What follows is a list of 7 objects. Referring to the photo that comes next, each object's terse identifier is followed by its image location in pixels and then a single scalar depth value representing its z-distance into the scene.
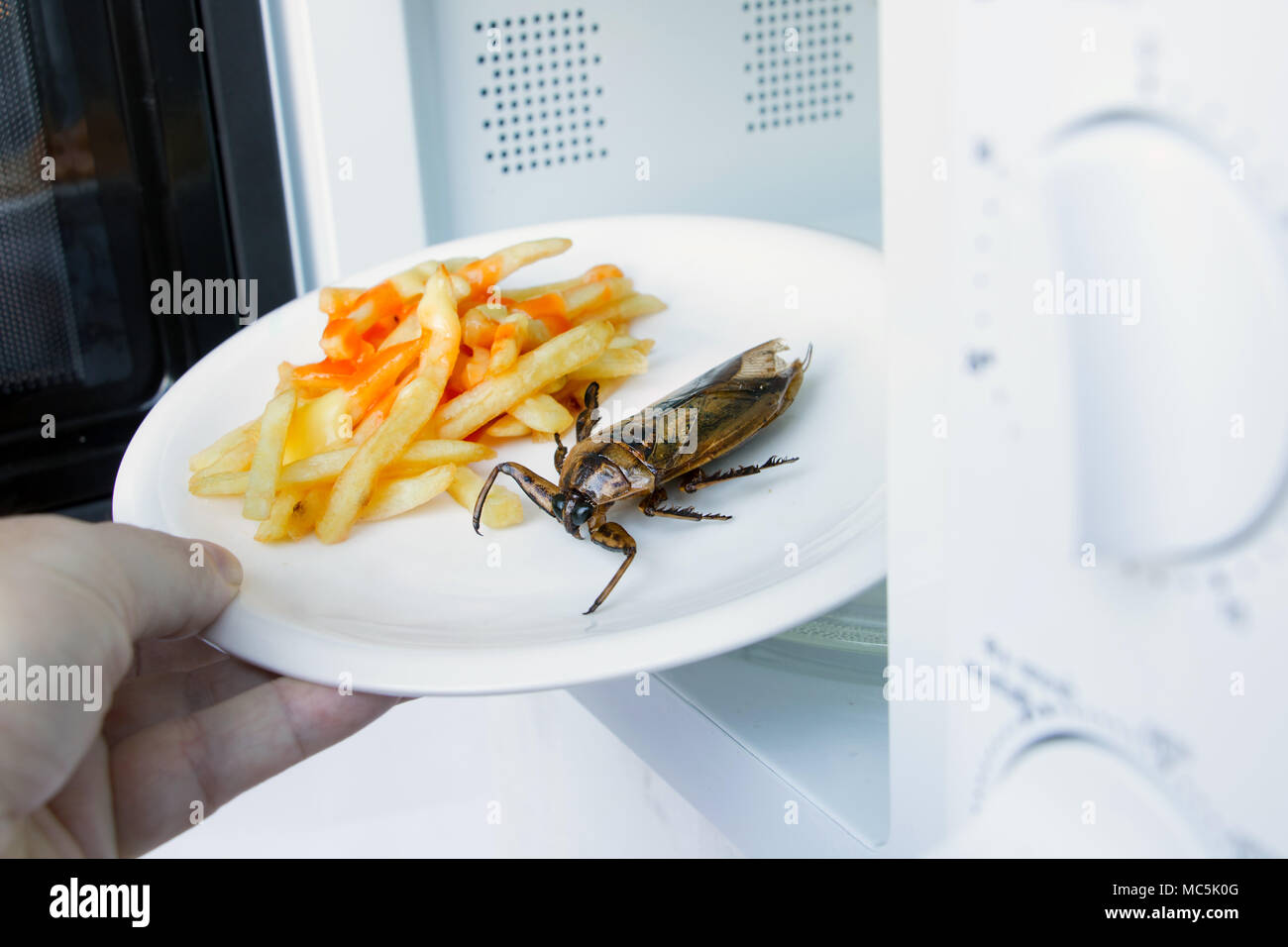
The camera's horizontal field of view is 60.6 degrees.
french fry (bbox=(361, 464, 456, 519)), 0.84
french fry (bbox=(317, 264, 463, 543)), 0.82
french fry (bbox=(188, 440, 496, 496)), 0.85
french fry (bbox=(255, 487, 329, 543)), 0.82
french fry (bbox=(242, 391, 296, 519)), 0.82
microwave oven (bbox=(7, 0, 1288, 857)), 0.31
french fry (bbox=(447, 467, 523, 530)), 0.83
